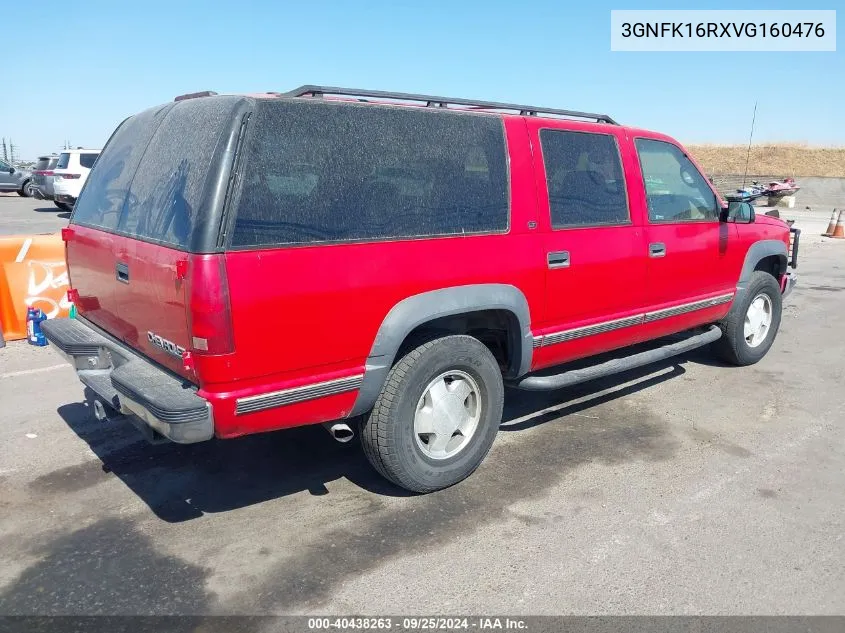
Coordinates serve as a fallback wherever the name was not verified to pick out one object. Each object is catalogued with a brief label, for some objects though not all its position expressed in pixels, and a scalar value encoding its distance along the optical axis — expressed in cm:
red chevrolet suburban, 294
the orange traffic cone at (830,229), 1904
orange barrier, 671
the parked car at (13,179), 2641
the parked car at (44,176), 2015
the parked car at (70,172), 1897
